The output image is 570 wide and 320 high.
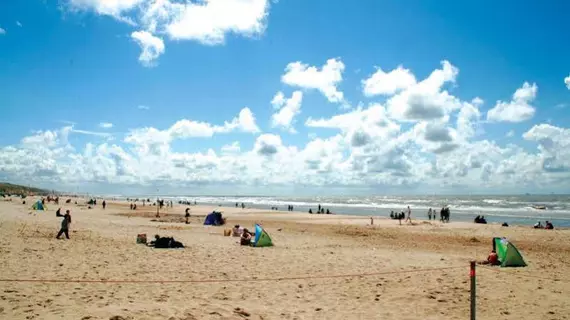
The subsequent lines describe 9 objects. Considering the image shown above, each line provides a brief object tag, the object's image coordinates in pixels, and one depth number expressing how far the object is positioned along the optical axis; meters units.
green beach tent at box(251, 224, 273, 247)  19.55
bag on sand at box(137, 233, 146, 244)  18.80
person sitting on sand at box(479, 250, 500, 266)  14.88
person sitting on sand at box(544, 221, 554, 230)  33.26
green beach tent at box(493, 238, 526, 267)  14.76
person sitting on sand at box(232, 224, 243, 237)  23.66
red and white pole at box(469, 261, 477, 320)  7.48
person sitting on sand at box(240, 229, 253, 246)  19.78
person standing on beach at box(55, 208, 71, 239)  18.83
